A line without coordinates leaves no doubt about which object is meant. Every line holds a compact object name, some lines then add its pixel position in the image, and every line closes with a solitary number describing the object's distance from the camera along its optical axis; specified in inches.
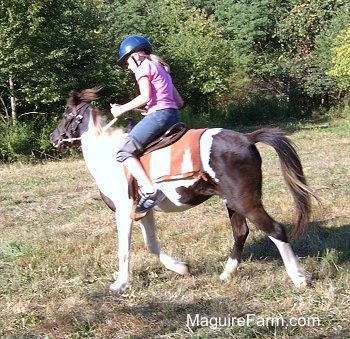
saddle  215.9
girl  211.3
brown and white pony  206.2
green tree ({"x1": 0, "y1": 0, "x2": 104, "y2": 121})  745.6
